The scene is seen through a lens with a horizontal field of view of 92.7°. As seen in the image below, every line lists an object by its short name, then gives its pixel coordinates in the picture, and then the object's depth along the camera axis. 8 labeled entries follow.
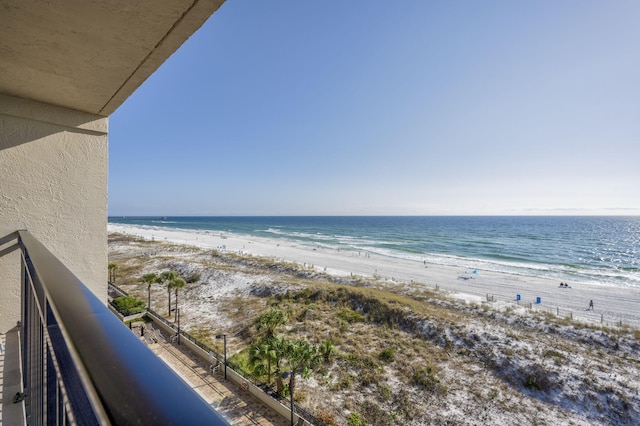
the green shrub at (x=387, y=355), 13.72
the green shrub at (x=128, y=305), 16.94
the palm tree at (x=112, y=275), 26.73
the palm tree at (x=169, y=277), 18.96
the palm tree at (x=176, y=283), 18.92
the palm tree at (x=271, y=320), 14.66
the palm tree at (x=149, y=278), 19.42
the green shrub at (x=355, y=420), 9.75
